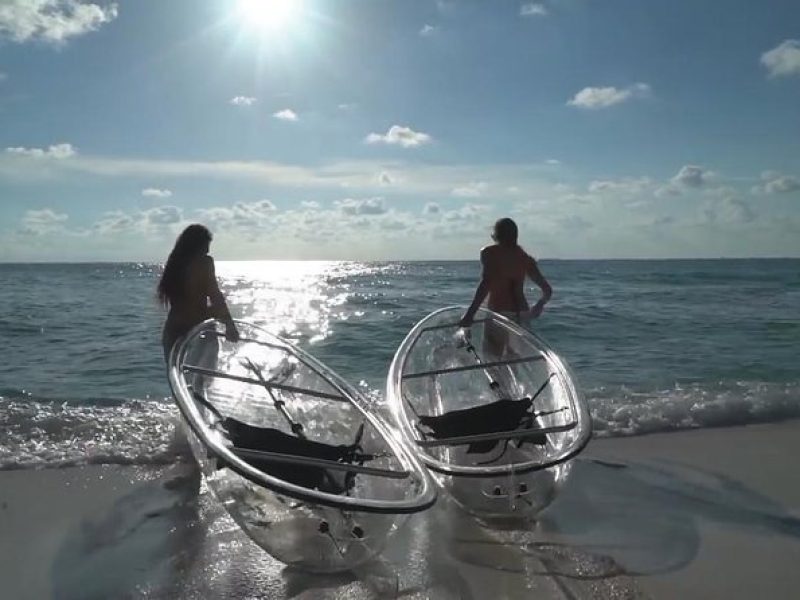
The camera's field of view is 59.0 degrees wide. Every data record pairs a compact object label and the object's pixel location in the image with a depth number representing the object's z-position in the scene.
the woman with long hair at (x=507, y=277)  5.46
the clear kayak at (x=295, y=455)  2.90
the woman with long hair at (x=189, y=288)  4.75
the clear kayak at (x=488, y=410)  3.53
